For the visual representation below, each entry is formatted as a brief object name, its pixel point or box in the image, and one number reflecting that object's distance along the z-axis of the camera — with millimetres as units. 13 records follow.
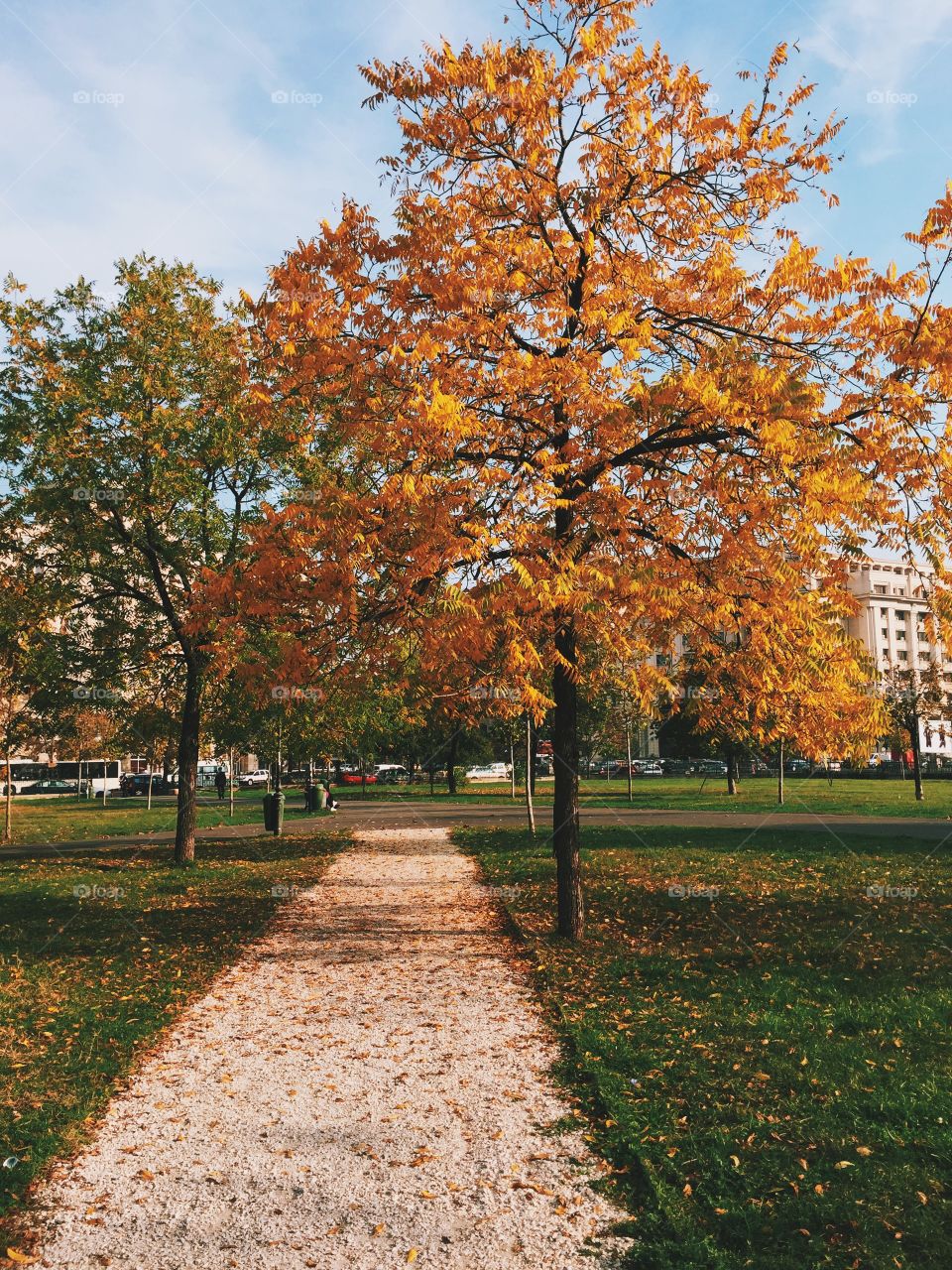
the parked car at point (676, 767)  71438
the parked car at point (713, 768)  65188
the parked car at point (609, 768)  65750
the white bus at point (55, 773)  69375
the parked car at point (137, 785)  58772
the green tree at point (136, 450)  14648
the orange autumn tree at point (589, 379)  7703
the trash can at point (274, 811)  22984
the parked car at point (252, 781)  63594
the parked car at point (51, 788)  62531
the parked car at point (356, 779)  57941
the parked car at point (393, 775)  60231
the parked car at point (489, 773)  64312
